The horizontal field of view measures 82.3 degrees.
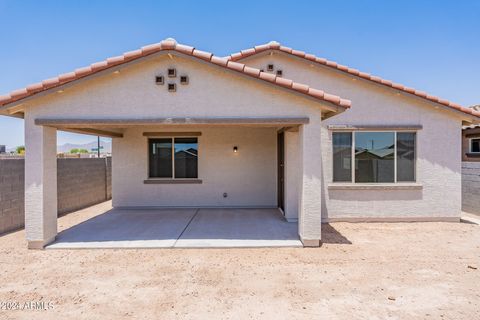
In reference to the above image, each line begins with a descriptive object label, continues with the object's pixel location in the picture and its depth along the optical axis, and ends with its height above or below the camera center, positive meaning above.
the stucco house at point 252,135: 6.39 +0.79
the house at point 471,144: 14.72 +0.79
